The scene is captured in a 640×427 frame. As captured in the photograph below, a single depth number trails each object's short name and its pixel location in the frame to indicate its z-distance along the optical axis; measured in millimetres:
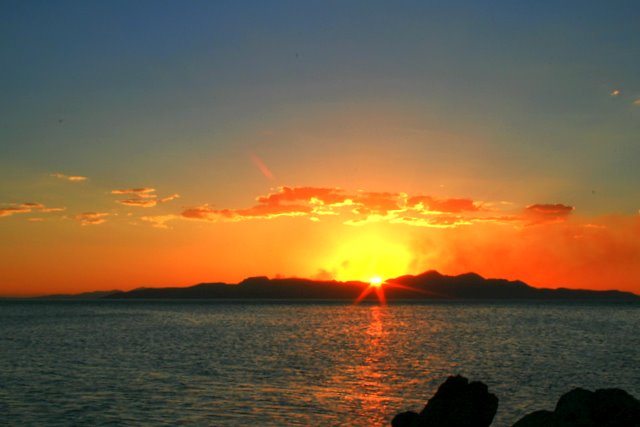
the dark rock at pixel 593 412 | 21547
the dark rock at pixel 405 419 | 25422
